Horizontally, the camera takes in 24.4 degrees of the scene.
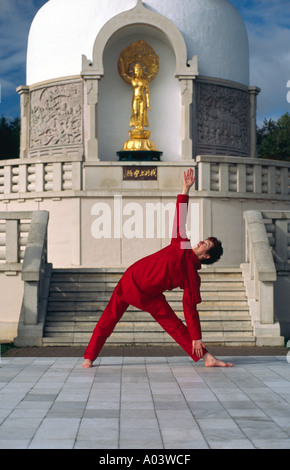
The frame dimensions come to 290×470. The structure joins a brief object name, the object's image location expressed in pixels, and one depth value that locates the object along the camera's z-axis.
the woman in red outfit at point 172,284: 7.77
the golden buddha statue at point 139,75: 20.62
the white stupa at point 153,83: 20.70
